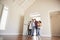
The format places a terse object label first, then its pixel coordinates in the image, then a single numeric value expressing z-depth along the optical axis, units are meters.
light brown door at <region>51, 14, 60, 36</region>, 2.82
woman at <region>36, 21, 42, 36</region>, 2.20
